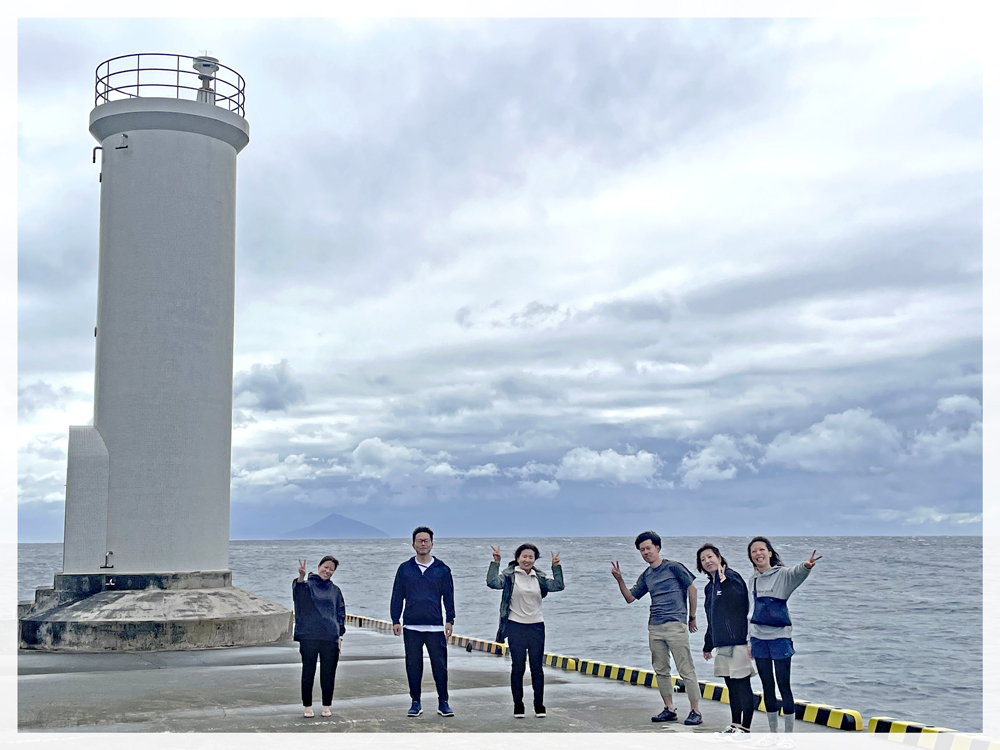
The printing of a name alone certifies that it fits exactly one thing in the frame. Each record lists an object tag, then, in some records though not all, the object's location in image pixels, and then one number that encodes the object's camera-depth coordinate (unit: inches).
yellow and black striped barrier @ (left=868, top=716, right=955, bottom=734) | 392.8
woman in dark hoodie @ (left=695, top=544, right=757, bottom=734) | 368.5
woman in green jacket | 408.5
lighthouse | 733.3
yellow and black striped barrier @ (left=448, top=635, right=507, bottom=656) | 723.7
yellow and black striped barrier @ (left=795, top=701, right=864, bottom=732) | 418.6
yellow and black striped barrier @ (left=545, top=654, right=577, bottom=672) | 628.4
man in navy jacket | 406.0
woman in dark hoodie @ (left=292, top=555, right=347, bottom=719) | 404.8
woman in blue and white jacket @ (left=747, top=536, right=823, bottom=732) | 353.4
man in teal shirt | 404.2
